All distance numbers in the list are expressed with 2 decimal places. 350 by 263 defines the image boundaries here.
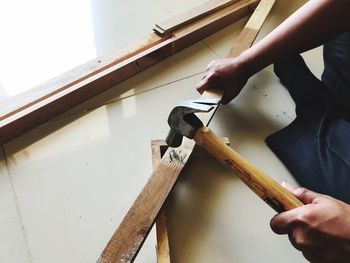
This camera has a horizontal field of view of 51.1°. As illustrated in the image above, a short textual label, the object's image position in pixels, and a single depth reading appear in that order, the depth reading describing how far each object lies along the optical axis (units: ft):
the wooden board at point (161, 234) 2.77
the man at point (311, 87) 3.15
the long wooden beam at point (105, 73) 3.43
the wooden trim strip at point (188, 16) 4.20
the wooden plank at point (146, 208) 2.64
